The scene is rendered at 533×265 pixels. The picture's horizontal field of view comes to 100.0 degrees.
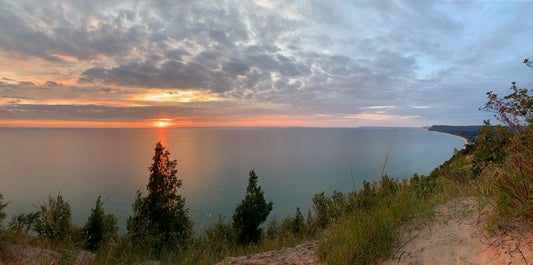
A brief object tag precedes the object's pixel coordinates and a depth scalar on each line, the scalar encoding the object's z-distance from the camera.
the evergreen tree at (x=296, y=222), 29.49
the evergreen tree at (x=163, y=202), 27.34
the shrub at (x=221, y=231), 28.29
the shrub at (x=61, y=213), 24.31
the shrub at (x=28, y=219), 32.57
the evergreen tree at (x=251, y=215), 29.61
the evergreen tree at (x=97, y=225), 22.16
